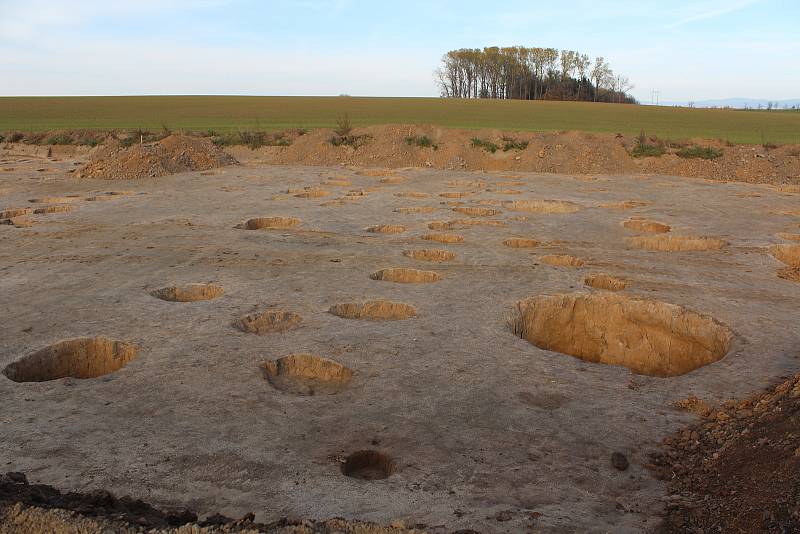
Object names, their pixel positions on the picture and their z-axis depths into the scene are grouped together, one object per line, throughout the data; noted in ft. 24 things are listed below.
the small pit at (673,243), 33.55
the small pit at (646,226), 37.27
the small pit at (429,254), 30.02
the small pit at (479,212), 42.14
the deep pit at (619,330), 21.79
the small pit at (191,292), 24.02
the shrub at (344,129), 89.97
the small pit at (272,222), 38.55
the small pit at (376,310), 21.93
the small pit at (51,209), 42.50
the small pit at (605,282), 25.03
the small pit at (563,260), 28.73
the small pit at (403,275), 26.53
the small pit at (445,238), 33.06
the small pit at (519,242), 32.71
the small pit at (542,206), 44.60
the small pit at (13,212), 41.14
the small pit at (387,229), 36.17
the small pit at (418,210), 42.14
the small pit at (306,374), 16.99
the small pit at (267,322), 20.52
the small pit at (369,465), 12.96
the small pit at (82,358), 18.15
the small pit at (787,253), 31.37
